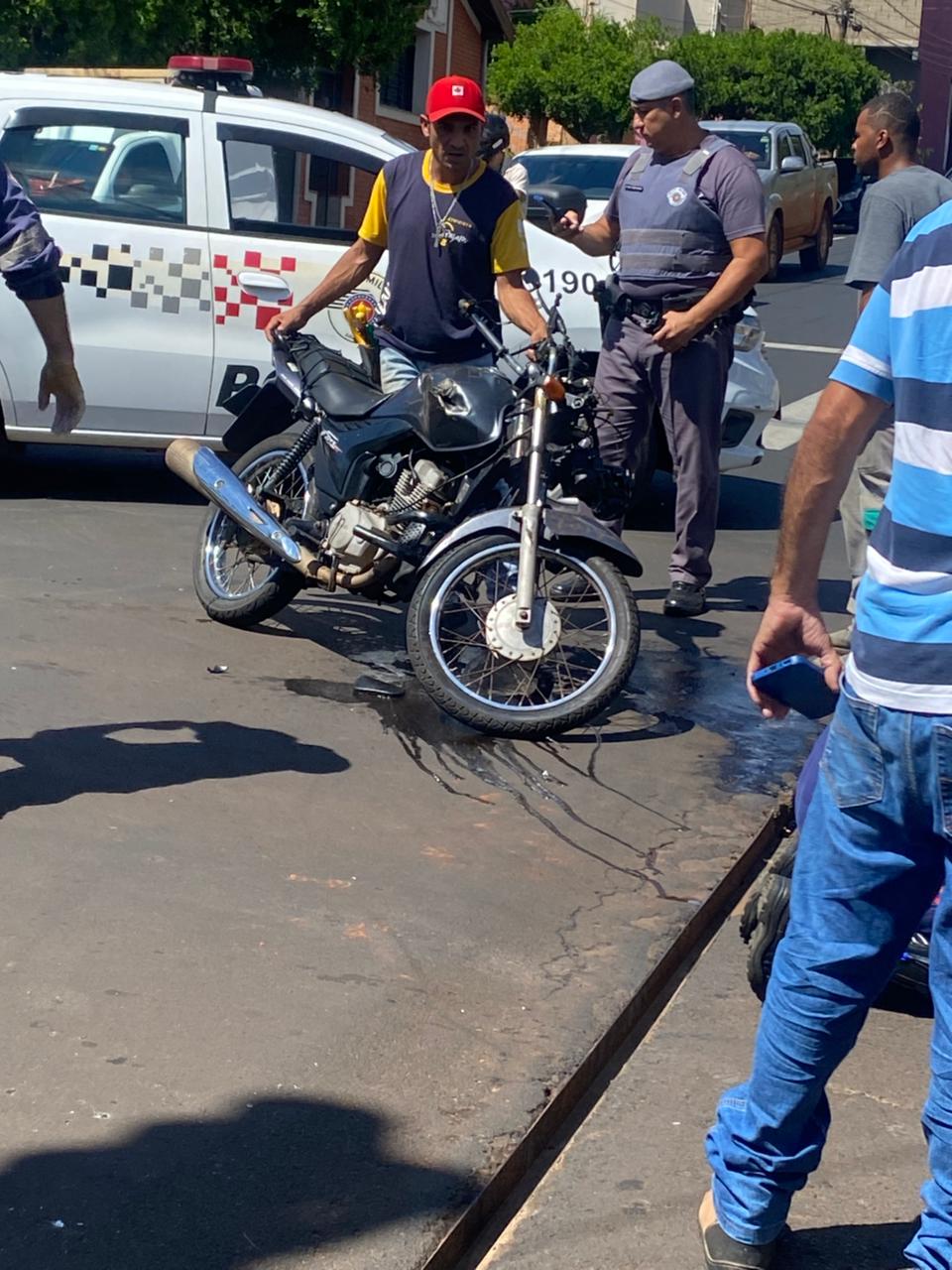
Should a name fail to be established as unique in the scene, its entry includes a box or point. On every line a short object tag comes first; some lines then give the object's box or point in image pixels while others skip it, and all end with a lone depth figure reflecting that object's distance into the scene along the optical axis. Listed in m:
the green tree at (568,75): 34.44
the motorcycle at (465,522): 5.49
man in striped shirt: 2.44
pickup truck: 23.01
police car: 8.26
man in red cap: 6.23
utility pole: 62.66
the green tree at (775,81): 45.00
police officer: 6.80
